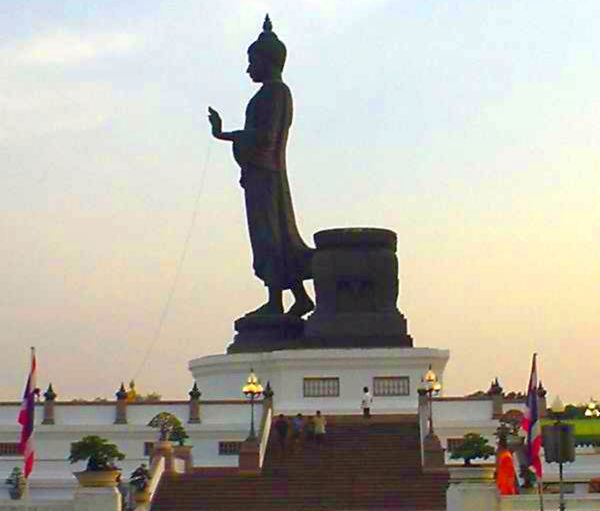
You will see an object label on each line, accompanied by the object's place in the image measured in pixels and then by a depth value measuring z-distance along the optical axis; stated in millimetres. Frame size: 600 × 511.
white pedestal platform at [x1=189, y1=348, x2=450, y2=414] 52031
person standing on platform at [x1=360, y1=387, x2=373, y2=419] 48531
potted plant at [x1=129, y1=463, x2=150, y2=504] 36500
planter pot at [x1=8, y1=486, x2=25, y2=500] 38144
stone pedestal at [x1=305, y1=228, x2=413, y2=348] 54062
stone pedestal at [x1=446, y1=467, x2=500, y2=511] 29750
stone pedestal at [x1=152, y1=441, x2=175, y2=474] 40406
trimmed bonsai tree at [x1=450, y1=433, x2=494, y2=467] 38375
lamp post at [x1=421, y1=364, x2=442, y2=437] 46600
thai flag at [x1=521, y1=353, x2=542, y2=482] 29688
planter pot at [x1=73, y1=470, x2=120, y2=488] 28469
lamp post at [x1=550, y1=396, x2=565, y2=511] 25578
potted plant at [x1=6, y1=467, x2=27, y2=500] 38312
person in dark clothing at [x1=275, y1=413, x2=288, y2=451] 44056
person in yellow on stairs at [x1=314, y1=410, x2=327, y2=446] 44438
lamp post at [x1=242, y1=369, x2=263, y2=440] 46375
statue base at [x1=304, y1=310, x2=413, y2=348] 53656
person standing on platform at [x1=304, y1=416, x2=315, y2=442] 44531
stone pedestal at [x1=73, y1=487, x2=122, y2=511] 27734
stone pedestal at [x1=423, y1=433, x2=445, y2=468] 41625
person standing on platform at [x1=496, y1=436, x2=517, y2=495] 31748
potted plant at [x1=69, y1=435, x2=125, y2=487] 28500
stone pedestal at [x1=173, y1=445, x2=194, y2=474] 42728
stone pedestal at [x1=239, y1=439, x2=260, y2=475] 41812
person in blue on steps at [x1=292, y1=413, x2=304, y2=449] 43969
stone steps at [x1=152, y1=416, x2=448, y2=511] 38500
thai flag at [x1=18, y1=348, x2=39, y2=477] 30484
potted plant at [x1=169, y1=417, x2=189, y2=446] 45562
